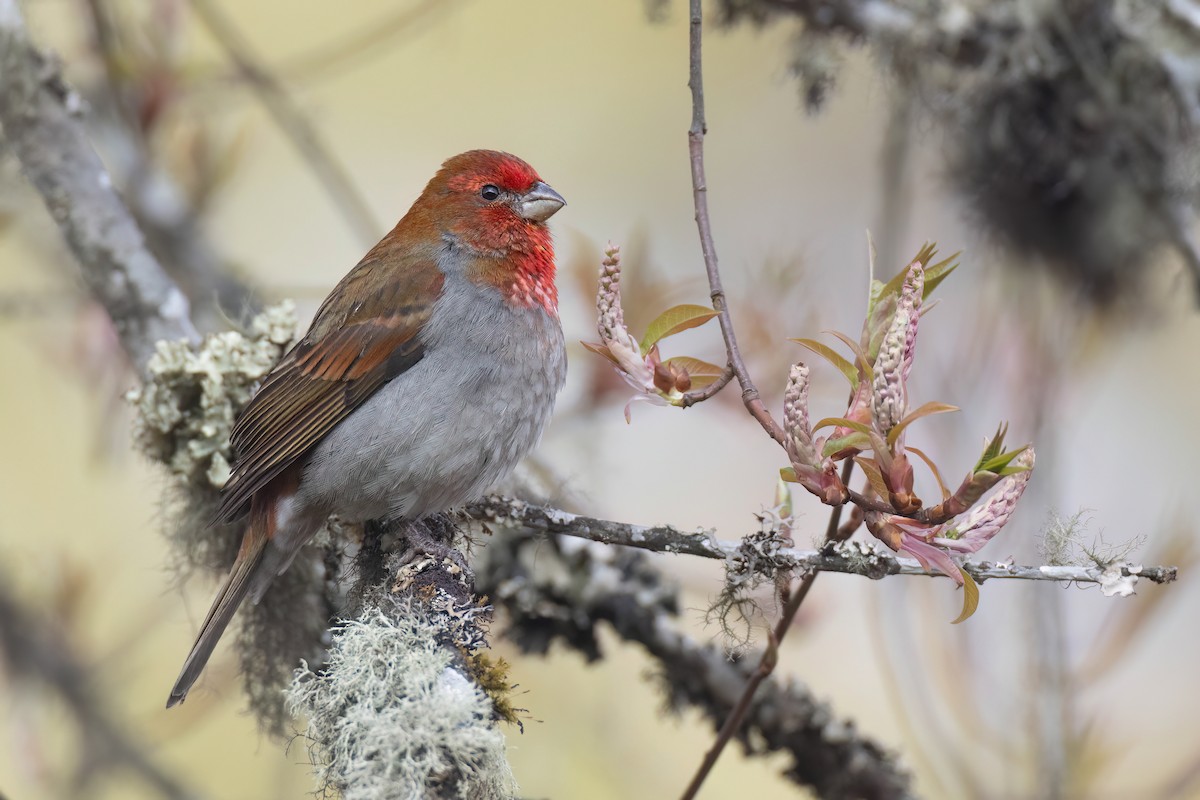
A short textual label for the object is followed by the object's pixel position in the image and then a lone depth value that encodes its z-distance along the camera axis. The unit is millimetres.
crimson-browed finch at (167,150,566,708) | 6535
